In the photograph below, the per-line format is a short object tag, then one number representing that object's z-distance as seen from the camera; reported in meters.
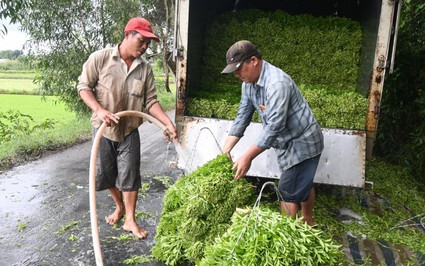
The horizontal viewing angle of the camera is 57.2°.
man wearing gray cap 2.83
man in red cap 3.33
